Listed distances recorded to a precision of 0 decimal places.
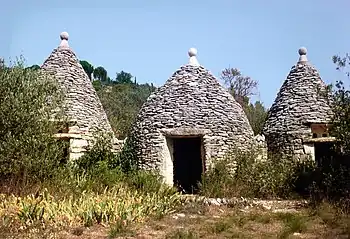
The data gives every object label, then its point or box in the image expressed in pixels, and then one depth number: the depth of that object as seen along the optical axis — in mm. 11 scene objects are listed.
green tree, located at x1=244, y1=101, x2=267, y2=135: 20741
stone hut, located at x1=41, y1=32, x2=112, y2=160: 13516
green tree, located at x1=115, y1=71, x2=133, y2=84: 49028
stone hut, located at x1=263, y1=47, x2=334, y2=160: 14151
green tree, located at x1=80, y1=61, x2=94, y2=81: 43200
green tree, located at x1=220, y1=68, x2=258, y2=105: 31453
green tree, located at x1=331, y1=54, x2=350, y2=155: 10375
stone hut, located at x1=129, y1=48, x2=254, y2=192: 13469
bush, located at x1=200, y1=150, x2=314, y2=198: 11867
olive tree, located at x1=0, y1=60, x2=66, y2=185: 9938
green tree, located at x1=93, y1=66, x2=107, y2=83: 45656
